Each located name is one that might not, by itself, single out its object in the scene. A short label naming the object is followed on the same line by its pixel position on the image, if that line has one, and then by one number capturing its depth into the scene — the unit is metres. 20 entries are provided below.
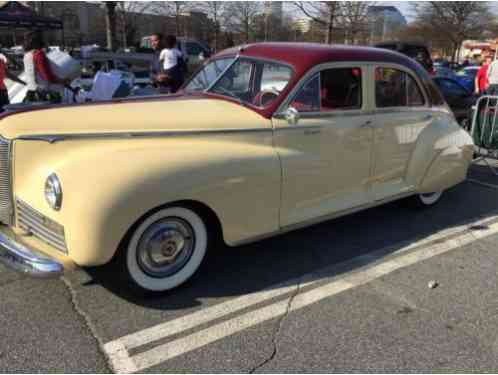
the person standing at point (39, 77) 7.07
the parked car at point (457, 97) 10.53
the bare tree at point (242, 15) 31.80
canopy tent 11.60
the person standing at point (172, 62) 8.36
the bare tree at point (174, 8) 29.39
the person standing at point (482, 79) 8.64
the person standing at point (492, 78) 8.05
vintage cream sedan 2.80
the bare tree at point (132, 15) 26.72
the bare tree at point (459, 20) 37.78
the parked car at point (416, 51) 13.43
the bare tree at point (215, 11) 30.91
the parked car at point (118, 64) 11.65
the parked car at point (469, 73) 17.70
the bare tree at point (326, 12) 16.11
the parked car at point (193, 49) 18.03
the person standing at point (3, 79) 7.28
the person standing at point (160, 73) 8.09
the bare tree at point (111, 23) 16.33
